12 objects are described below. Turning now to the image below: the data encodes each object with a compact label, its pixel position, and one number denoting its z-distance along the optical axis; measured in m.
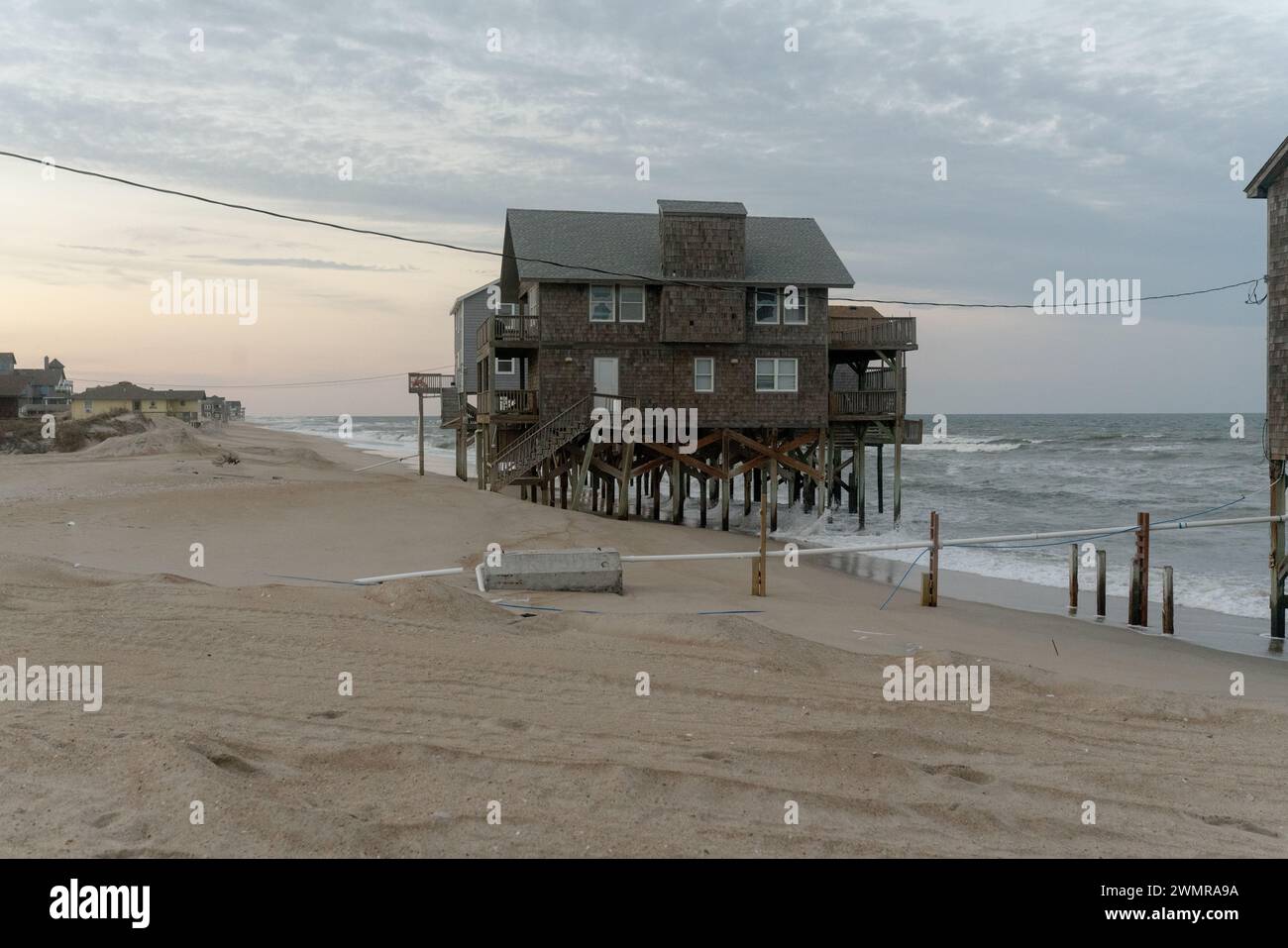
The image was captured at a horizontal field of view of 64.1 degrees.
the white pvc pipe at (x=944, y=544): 17.38
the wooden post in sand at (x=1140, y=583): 17.78
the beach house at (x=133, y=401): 103.25
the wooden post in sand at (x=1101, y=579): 18.44
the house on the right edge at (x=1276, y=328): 17.69
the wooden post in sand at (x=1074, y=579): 19.20
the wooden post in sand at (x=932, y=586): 18.50
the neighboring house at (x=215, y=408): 145.50
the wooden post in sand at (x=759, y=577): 17.89
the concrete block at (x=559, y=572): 14.78
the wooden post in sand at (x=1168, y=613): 17.14
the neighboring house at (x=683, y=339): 31.39
